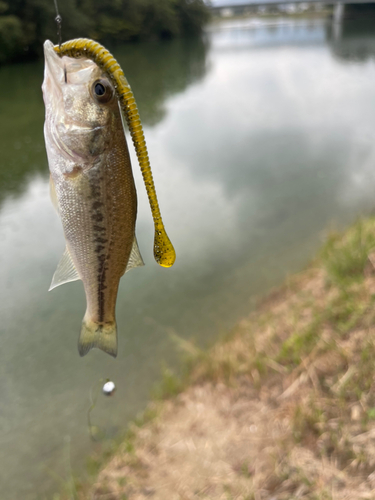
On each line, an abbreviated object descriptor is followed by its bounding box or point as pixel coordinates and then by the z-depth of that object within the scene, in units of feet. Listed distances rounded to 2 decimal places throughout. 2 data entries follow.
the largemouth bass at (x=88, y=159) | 0.55
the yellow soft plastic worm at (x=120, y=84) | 0.50
